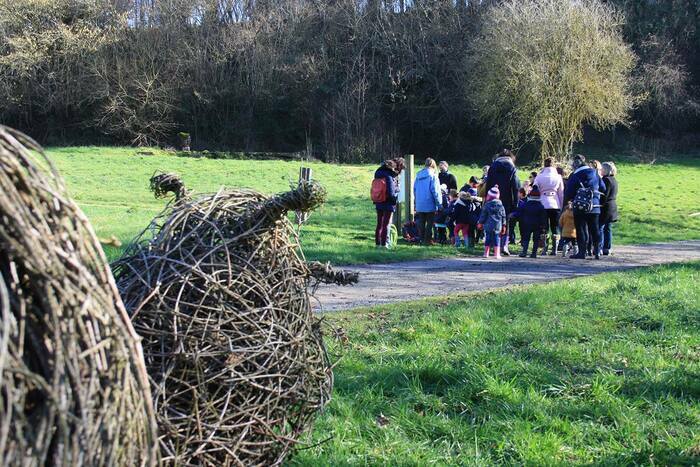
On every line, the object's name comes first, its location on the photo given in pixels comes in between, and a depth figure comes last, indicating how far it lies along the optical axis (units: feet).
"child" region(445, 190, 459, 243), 55.53
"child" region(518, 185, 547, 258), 50.01
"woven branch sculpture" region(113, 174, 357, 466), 11.02
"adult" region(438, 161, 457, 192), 59.93
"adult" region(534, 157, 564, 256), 50.31
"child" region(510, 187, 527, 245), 51.59
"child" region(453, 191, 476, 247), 52.95
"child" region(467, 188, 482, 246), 53.06
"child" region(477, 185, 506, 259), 47.62
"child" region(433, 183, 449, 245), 56.39
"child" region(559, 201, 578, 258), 50.14
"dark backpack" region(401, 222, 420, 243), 57.00
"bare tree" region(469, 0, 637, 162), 123.24
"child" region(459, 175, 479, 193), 56.34
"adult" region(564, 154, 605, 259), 47.80
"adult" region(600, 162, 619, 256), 49.98
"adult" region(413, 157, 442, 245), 54.03
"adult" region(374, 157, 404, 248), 50.55
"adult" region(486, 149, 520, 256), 51.29
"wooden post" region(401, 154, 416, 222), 56.70
